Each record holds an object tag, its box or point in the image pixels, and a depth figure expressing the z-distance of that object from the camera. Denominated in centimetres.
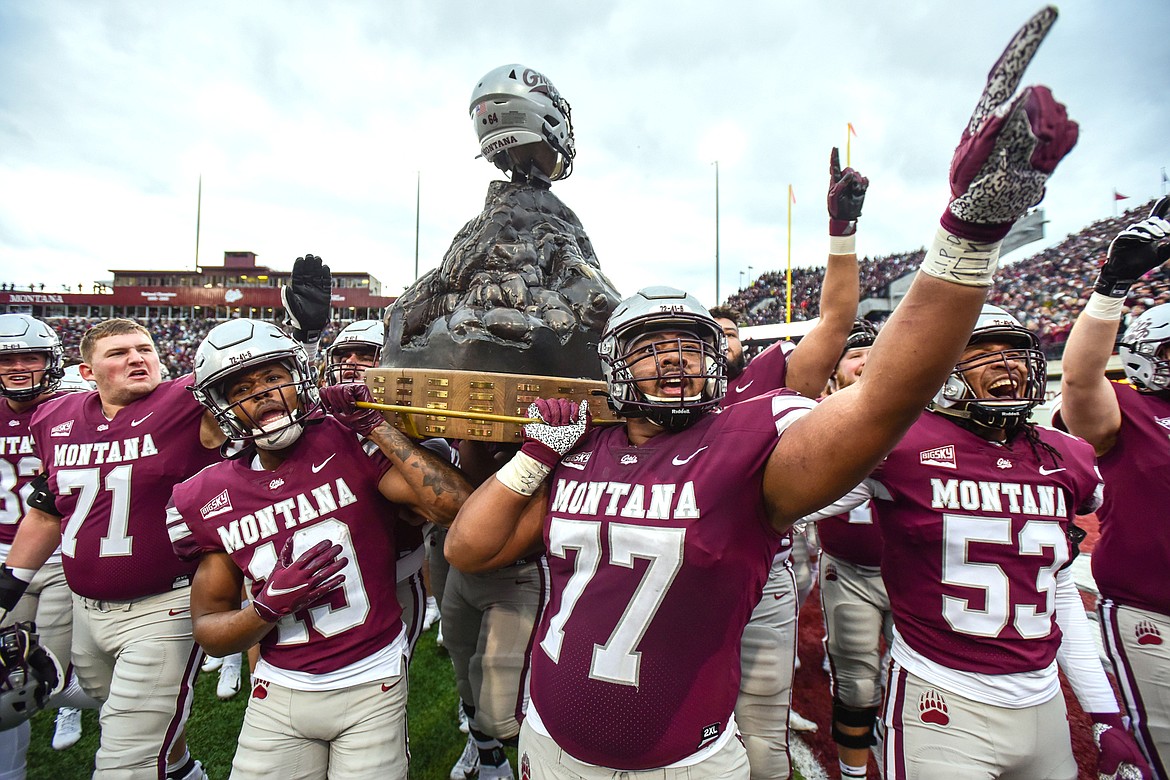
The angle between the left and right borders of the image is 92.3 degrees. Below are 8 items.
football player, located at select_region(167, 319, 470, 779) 217
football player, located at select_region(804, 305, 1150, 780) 205
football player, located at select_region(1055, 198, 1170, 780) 260
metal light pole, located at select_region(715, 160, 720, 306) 2163
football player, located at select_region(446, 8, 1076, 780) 121
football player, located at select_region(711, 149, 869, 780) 270
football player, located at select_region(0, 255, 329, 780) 275
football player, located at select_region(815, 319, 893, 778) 326
